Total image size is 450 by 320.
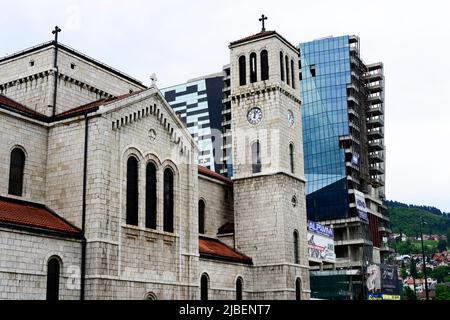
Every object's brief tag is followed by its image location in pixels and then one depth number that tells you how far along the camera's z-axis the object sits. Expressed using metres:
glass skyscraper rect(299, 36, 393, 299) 95.19
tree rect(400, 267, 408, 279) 174.85
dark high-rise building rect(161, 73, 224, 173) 113.00
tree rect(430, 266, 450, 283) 173.25
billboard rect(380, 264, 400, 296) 85.25
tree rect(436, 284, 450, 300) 108.41
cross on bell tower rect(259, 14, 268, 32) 47.34
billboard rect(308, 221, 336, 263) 67.06
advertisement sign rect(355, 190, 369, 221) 94.88
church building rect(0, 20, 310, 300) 29.12
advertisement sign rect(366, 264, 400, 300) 82.69
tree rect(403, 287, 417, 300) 118.14
